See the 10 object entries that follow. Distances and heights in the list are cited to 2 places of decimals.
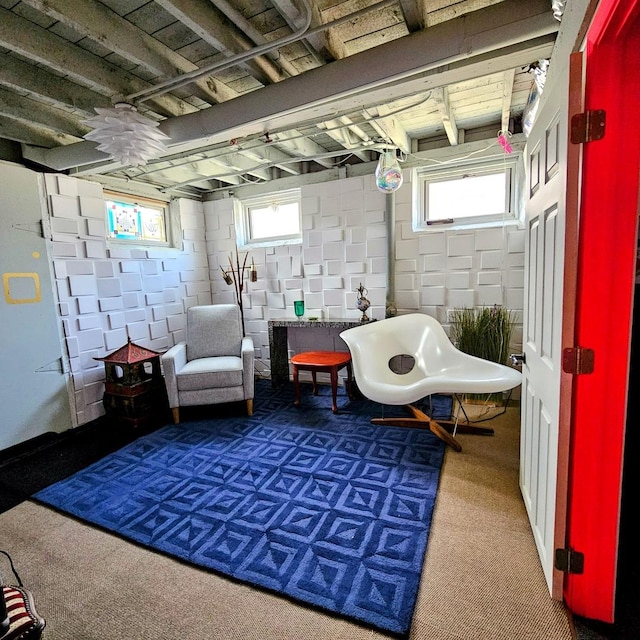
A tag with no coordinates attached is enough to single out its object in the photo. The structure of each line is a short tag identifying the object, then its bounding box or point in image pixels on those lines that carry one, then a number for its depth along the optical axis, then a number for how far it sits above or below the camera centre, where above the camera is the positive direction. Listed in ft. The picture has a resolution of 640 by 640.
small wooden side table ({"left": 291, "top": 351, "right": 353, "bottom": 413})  10.10 -2.46
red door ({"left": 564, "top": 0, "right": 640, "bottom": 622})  3.29 -0.28
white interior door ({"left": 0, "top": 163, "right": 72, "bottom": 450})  8.48 -0.80
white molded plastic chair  7.26 -2.22
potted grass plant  10.00 -1.77
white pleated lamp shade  6.01 +2.76
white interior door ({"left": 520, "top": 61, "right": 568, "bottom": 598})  3.86 -0.56
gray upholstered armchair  9.79 -2.48
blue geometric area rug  4.67 -3.96
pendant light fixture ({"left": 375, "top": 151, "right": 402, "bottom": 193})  9.23 +2.75
